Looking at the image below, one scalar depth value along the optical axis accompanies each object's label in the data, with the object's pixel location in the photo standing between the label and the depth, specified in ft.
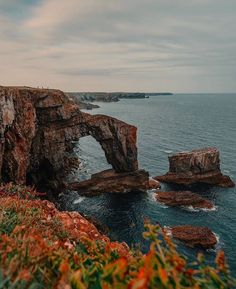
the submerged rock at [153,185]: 225.21
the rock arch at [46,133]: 159.47
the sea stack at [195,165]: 245.65
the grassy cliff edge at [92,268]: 17.42
